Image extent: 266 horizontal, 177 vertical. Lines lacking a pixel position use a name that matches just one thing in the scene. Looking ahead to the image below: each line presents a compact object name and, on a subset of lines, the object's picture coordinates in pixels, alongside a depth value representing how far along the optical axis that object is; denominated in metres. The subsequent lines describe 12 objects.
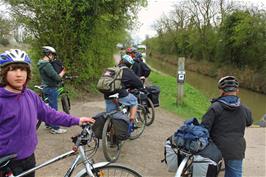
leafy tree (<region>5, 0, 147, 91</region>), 10.58
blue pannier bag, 3.77
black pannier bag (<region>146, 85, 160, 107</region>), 7.68
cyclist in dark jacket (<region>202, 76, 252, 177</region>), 3.96
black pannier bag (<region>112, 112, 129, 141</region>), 5.06
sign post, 10.18
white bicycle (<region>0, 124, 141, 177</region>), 2.87
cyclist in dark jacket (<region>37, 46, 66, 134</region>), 6.22
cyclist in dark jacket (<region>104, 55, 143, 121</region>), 5.75
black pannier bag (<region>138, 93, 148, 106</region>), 7.41
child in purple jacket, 2.76
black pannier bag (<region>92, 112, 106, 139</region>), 4.89
